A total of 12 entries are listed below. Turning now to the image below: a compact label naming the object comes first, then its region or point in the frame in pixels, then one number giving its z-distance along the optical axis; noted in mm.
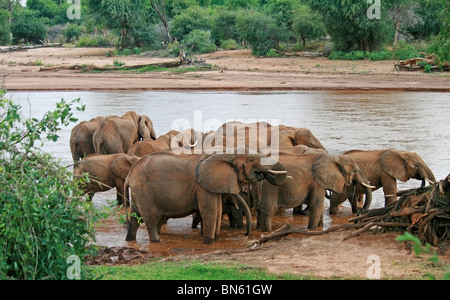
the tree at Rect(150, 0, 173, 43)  53272
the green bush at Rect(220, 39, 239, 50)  49578
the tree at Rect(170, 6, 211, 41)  54844
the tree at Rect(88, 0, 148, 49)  51366
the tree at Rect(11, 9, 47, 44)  64100
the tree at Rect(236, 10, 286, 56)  45125
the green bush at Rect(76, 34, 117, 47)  55916
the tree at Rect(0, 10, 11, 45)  60562
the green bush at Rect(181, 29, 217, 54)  47750
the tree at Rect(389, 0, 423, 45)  44400
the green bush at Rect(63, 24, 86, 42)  65188
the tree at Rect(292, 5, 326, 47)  44875
